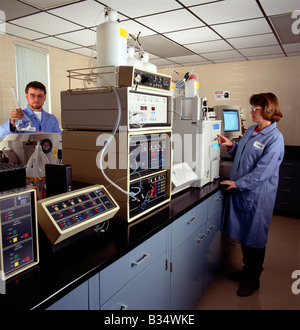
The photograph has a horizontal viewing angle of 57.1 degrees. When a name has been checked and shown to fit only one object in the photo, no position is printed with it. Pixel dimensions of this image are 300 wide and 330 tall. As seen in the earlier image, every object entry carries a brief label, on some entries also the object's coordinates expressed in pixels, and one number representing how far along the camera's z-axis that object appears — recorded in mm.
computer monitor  3252
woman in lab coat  2029
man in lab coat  3260
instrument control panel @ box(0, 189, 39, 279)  814
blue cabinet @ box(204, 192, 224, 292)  2127
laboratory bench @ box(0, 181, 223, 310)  854
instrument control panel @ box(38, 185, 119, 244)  962
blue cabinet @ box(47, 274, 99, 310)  865
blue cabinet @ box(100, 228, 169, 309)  1073
